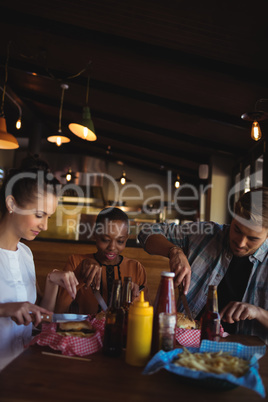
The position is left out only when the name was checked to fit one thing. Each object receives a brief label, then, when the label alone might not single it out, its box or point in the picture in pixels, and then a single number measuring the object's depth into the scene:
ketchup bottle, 1.06
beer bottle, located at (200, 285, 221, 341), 1.15
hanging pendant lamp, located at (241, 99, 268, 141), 3.01
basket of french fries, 0.83
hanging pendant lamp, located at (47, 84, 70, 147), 4.94
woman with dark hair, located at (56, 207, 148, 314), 1.88
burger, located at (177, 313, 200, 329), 1.31
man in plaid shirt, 1.70
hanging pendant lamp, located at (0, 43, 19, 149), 3.66
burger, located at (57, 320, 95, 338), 1.13
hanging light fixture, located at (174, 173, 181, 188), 8.05
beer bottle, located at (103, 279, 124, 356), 1.08
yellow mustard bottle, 1.02
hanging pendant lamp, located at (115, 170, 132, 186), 8.40
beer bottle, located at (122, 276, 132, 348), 1.20
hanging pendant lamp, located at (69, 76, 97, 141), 3.77
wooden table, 0.81
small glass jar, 1.04
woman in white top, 1.41
